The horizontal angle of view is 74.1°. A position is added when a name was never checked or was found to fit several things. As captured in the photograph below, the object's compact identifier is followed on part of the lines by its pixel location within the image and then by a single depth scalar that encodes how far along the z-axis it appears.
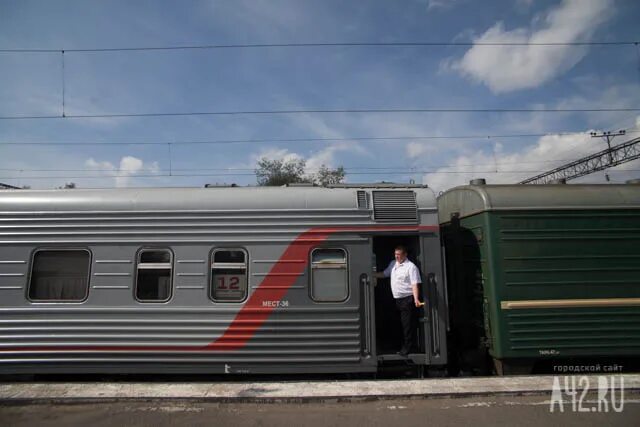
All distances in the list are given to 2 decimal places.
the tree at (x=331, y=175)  41.94
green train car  5.90
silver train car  5.86
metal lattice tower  30.67
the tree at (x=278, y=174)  42.81
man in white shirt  5.95
